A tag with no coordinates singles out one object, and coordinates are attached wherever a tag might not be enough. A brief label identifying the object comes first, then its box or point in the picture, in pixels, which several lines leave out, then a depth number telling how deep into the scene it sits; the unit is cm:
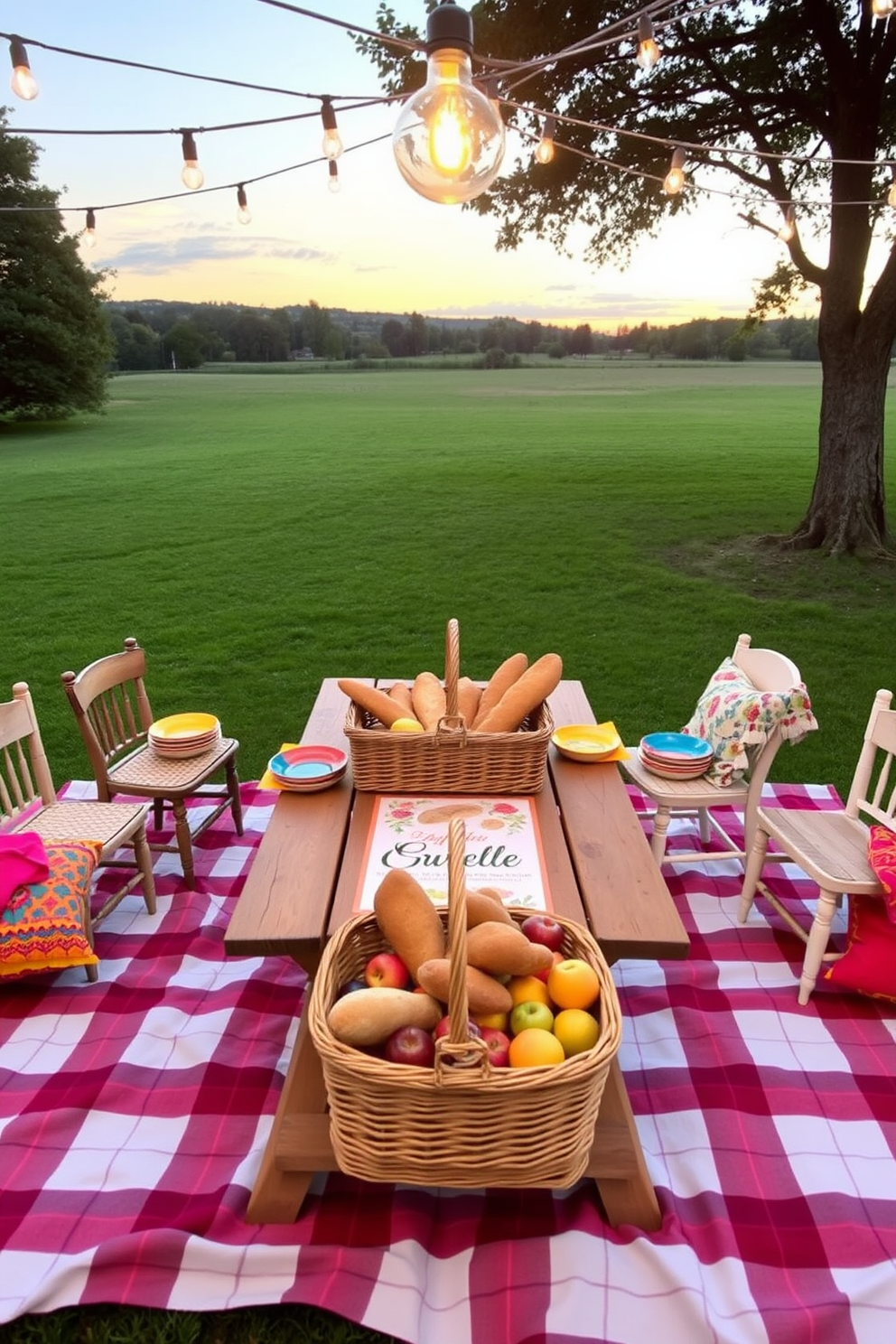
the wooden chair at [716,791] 344
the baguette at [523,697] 288
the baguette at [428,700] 297
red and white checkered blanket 198
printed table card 234
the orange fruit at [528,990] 185
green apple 179
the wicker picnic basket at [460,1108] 158
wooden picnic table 210
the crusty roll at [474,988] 176
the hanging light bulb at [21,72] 276
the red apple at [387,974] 187
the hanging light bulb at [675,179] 464
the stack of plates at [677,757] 350
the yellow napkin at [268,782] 289
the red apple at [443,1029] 174
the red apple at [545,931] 199
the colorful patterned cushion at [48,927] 289
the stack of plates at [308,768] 288
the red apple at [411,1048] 170
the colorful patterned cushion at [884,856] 279
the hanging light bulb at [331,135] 350
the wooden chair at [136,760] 357
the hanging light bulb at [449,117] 232
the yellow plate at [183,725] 383
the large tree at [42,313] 2452
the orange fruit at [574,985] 182
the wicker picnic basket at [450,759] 270
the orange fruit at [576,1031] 176
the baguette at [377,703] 298
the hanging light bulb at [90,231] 471
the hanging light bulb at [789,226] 580
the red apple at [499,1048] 175
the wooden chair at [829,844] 291
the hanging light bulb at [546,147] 467
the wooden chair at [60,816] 332
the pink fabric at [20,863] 288
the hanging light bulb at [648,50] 302
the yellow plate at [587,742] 312
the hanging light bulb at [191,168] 350
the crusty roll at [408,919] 189
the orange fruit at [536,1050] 169
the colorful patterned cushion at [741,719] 340
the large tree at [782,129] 800
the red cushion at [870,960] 287
